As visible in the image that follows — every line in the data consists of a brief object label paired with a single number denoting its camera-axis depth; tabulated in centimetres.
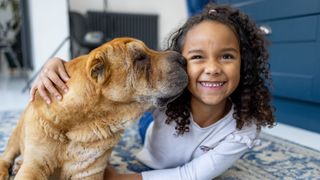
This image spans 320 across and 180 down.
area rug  108
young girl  90
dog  73
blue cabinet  161
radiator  371
